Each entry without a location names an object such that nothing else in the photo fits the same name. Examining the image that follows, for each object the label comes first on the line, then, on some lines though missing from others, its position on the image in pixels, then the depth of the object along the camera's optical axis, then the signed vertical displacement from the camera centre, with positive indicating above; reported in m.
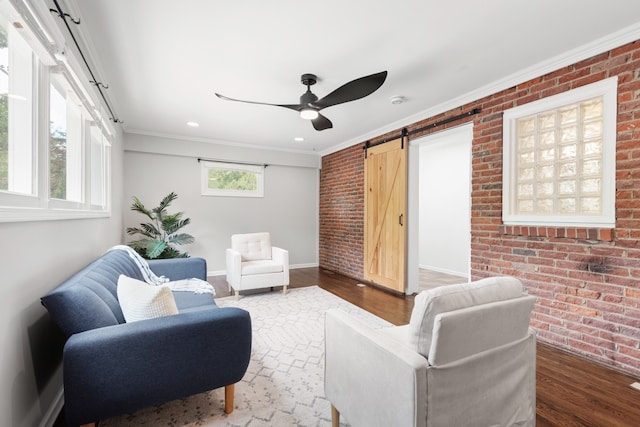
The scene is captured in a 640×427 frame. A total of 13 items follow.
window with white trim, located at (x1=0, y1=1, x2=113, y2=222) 1.20 +0.45
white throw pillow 1.51 -0.49
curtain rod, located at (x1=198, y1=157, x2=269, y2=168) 5.06 +0.93
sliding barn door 4.00 -0.02
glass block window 2.15 +0.47
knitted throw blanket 2.57 -0.68
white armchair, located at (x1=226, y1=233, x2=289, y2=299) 3.75 -0.73
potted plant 3.91 -0.35
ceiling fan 2.17 +1.00
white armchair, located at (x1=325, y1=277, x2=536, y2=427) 1.06 -0.63
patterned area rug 1.59 -1.17
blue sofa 1.24 -0.68
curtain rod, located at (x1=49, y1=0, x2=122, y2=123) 1.56 +1.15
